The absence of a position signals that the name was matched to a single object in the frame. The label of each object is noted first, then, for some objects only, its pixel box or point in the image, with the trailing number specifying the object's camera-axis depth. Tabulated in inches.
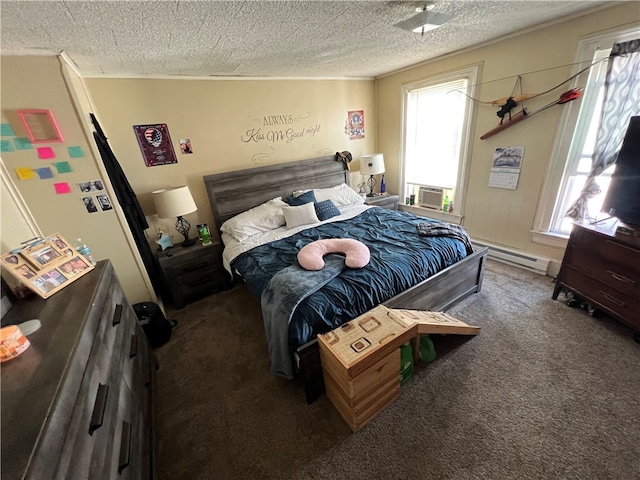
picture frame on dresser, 44.7
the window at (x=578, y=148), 80.4
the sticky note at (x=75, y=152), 73.0
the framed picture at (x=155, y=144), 100.7
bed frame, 63.5
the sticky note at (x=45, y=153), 69.8
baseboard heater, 104.3
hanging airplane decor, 84.4
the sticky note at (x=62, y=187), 73.8
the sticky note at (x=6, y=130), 65.1
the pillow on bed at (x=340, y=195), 129.8
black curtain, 83.0
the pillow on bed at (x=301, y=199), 121.1
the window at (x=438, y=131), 117.0
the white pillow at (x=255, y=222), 107.3
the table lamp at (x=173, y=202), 96.3
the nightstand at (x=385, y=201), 144.1
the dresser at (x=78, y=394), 24.9
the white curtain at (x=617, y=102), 74.2
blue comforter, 62.9
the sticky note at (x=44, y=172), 70.9
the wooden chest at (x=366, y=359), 53.1
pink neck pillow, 74.4
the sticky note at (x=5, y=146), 65.8
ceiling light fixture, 64.4
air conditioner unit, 136.9
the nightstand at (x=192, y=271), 100.5
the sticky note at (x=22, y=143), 67.1
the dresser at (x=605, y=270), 68.1
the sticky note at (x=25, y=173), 69.0
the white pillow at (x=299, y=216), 111.9
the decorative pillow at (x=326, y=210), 118.8
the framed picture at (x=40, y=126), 66.6
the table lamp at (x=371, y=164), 142.5
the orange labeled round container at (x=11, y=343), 32.7
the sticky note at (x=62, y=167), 72.6
